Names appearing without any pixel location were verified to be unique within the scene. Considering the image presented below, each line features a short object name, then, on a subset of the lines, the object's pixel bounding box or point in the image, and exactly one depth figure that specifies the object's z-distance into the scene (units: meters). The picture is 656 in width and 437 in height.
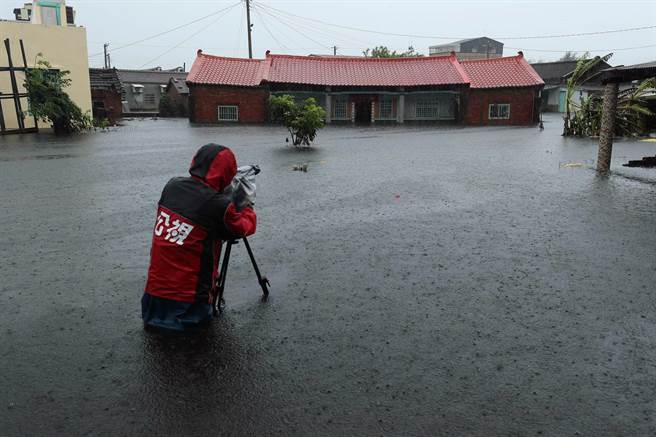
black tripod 4.30
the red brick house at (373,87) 32.97
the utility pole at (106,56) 73.81
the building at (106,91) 36.72
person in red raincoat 3.90
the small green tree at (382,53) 58.06
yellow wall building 24.59
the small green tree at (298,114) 17.05
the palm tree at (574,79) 21.58
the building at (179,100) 46.97
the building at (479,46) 90.31
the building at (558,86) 47.56
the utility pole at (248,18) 45.47
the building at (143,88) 53.03
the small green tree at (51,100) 21.62
